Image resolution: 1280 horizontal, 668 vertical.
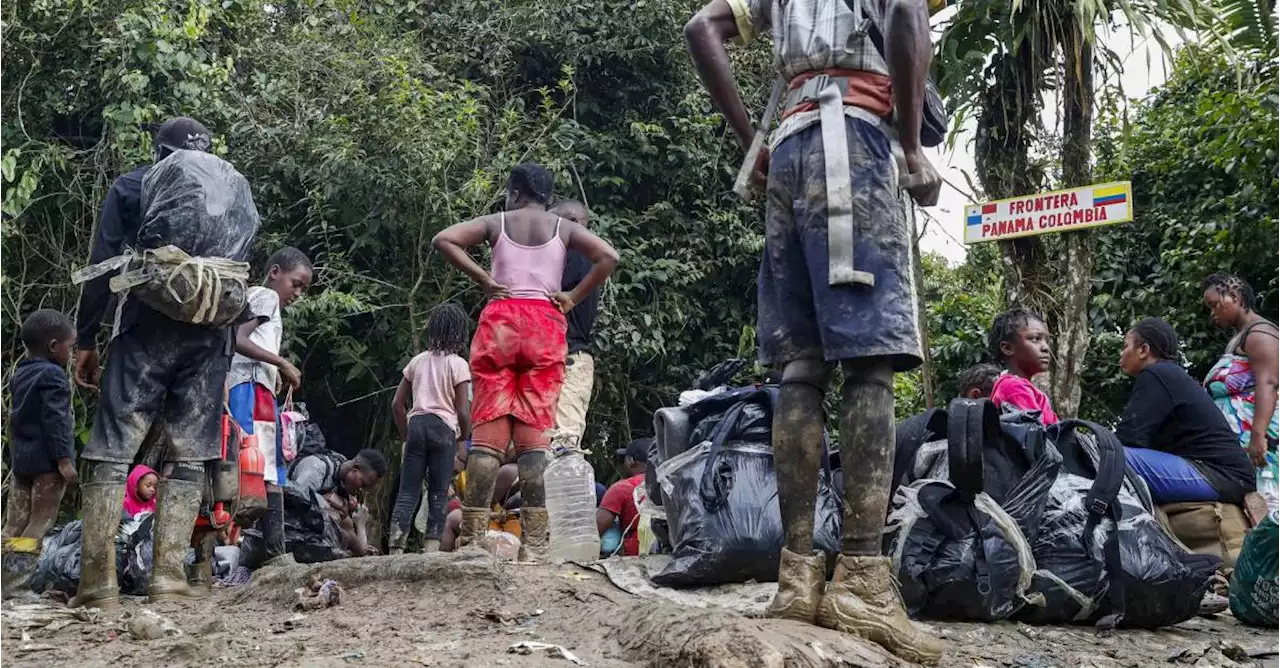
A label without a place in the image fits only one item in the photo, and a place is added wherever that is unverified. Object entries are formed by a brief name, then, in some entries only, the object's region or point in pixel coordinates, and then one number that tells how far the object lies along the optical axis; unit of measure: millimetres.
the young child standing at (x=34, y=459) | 5785
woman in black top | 5395
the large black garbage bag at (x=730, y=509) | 4254
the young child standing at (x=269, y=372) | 6145
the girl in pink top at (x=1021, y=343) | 6215
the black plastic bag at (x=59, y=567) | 5977
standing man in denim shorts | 3264
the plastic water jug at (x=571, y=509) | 6527
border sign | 7586
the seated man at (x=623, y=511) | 7562
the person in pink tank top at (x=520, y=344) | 5680
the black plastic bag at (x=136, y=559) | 5793
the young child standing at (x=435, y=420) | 7324
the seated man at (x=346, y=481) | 8203
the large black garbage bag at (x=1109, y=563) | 4074
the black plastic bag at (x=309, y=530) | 7238
